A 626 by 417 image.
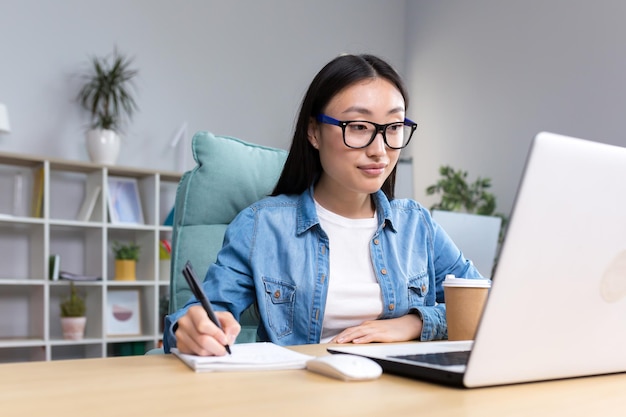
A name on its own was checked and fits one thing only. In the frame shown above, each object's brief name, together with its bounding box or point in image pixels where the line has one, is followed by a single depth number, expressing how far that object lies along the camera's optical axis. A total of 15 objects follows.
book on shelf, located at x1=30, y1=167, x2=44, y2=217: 3.68
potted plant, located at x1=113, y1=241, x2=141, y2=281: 3.92
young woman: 1.35
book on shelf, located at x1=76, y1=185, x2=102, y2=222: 3.81
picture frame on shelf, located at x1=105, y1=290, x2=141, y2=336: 3.92
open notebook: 0.79
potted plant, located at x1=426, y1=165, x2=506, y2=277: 2.15
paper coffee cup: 1.12
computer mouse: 0.72
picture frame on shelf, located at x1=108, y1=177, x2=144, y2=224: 3.95
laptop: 0.61
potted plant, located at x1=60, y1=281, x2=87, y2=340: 3.68
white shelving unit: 3.65
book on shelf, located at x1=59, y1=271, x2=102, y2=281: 3.65
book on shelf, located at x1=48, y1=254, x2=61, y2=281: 3.62
